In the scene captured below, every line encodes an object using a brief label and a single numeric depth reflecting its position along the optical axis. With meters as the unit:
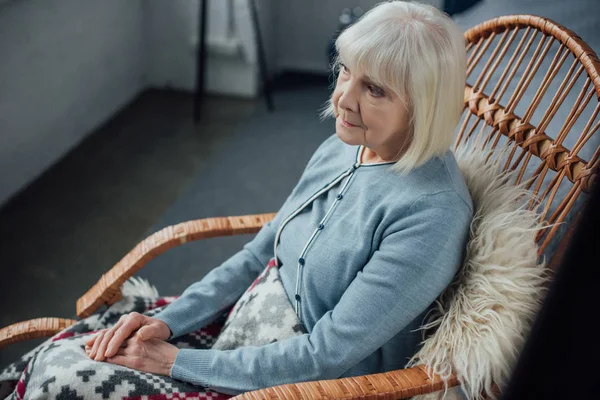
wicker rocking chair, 1.00
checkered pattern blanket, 1.04
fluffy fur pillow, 0.98
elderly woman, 1.00
